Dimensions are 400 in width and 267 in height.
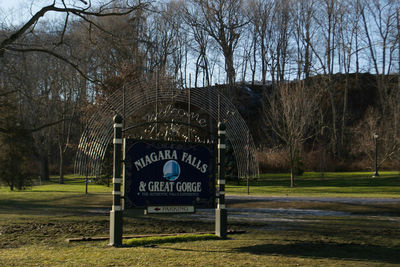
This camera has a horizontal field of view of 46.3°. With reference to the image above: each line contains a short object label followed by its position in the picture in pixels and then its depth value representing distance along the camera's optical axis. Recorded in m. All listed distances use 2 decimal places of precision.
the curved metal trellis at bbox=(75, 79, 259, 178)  15.13
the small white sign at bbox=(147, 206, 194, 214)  9.36
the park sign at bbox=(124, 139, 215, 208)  9.32
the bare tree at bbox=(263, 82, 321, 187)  30.31
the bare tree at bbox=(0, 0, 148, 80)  17.29
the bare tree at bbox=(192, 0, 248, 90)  42.66
